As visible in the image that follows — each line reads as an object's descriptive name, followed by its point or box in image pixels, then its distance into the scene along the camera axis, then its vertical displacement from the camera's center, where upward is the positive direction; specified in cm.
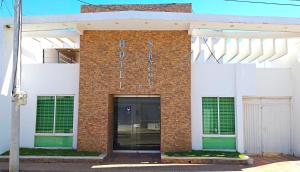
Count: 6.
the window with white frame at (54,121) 991 -80
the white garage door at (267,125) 1066 -103
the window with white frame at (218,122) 978 -81
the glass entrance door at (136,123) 1049 -92
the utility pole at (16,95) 714 +23
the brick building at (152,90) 939 +55
